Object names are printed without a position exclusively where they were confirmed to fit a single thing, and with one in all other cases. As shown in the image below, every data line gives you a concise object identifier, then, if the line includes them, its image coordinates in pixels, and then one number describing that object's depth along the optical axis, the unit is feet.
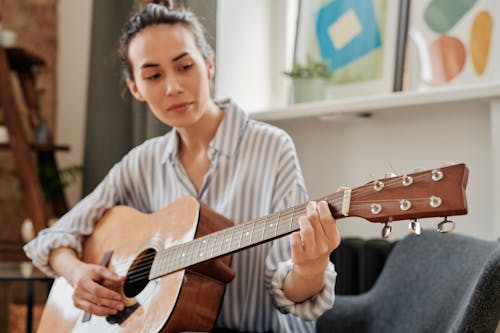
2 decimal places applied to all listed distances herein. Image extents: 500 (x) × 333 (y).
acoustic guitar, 2.85
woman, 4.27
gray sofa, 3.26
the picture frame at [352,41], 6.25
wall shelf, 5.08
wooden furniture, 7.67
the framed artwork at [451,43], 5.47
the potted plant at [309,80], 6.67
